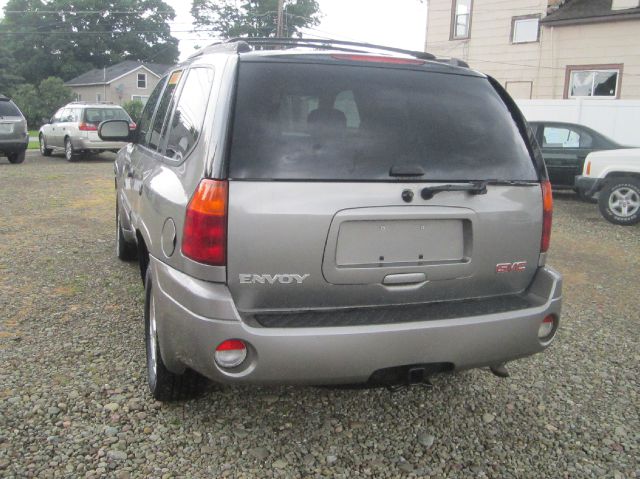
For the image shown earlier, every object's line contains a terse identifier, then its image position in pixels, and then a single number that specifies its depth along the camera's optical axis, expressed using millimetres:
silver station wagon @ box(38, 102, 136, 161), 17172
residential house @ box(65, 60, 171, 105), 62688
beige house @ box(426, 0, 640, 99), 18500
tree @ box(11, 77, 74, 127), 47094
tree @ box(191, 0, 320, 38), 70000
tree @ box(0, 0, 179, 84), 74812
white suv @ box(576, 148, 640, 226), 9258
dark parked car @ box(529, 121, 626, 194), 11633
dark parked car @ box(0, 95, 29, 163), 15219
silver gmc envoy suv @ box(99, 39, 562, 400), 2473
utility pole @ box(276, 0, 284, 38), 29719
